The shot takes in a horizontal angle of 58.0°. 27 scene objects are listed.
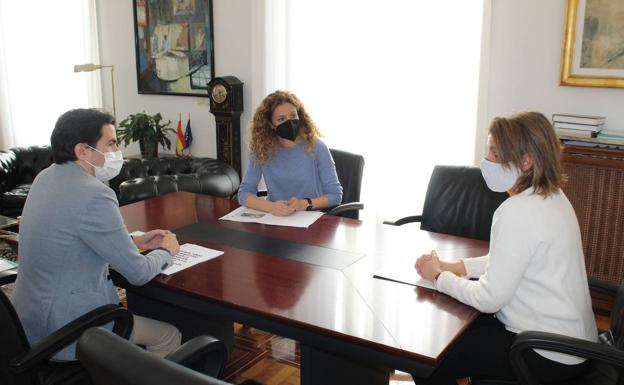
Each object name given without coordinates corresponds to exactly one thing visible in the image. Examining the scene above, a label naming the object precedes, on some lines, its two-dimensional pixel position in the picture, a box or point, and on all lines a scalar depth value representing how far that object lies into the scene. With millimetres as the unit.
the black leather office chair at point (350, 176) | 3127
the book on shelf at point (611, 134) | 3069
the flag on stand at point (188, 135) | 4977
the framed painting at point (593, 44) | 3092
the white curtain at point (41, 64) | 5484
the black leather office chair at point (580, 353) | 1430
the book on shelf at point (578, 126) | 3070
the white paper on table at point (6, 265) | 2207
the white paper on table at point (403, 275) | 1812
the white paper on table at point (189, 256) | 1967
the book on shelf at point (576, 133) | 3066
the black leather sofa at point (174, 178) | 3629
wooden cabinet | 2996
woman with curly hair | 2914
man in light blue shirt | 1693
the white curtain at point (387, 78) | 3641
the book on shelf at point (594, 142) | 2971
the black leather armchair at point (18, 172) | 4453
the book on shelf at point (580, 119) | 3066
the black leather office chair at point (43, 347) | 1520
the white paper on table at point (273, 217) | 2510
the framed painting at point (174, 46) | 4723
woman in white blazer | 1555
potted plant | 4789
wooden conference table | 1488
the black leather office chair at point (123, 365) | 868
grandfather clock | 4441
